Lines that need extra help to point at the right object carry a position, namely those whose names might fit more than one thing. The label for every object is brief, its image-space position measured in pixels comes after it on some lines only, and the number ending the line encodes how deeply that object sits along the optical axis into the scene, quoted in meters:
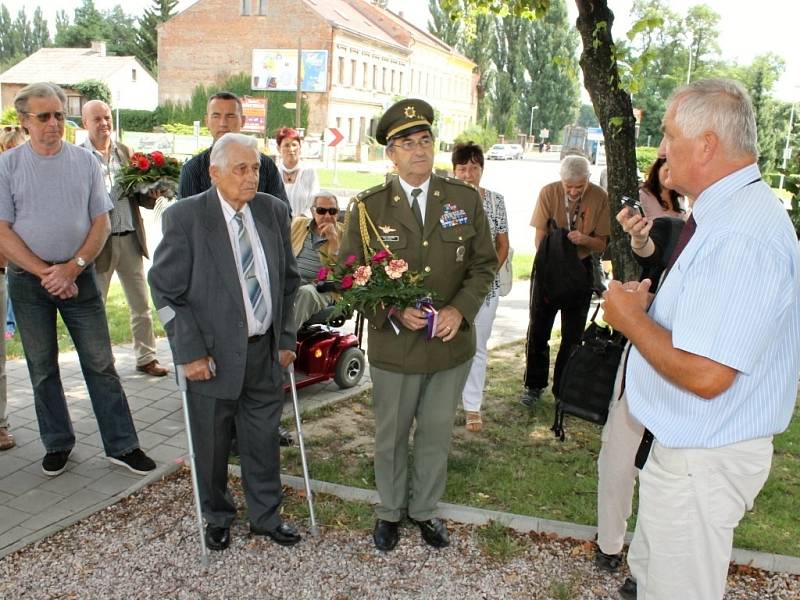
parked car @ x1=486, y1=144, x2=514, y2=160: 65.38
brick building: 55.53
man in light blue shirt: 2.08
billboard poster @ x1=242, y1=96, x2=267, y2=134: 48.62
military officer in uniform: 3.89
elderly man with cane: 3.72
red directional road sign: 26.08
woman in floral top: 5.52
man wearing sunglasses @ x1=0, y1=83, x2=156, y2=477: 4.47
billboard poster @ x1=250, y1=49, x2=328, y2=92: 54.88
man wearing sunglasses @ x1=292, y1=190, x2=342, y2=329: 5.89
